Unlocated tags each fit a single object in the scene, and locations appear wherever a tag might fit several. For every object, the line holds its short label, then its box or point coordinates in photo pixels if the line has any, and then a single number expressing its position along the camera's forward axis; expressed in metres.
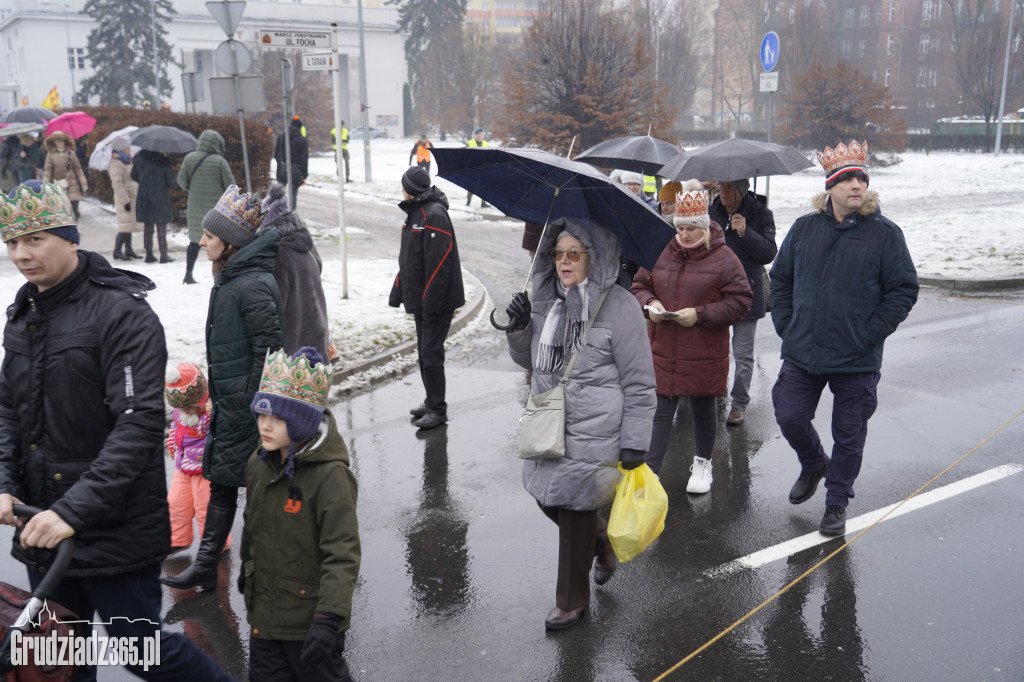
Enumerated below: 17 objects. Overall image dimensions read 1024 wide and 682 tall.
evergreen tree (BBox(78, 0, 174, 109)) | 55.44
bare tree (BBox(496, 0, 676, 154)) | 23.22
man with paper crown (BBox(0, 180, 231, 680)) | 3.09
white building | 75.56
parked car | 65.12
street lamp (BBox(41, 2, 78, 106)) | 75.31
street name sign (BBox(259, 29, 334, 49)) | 10.64
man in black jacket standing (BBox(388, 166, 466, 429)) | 7.07
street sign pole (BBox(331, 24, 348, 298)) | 11.07
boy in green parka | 3.29
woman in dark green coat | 4.57
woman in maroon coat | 5.78
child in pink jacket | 4.96
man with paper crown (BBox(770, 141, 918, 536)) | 5.12
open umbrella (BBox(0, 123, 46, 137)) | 16.62
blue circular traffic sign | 13.91
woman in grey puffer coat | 4.22
